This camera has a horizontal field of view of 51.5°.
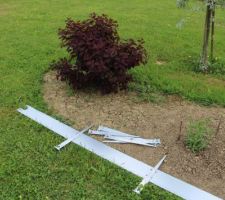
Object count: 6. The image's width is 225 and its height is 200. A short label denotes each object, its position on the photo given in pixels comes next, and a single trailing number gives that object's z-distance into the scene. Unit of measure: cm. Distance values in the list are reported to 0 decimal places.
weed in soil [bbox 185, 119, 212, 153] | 232
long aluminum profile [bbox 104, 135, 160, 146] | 240
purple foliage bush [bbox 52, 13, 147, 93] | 280
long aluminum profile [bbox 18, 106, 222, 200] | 204
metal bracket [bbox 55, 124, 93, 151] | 235
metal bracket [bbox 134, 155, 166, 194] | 204
